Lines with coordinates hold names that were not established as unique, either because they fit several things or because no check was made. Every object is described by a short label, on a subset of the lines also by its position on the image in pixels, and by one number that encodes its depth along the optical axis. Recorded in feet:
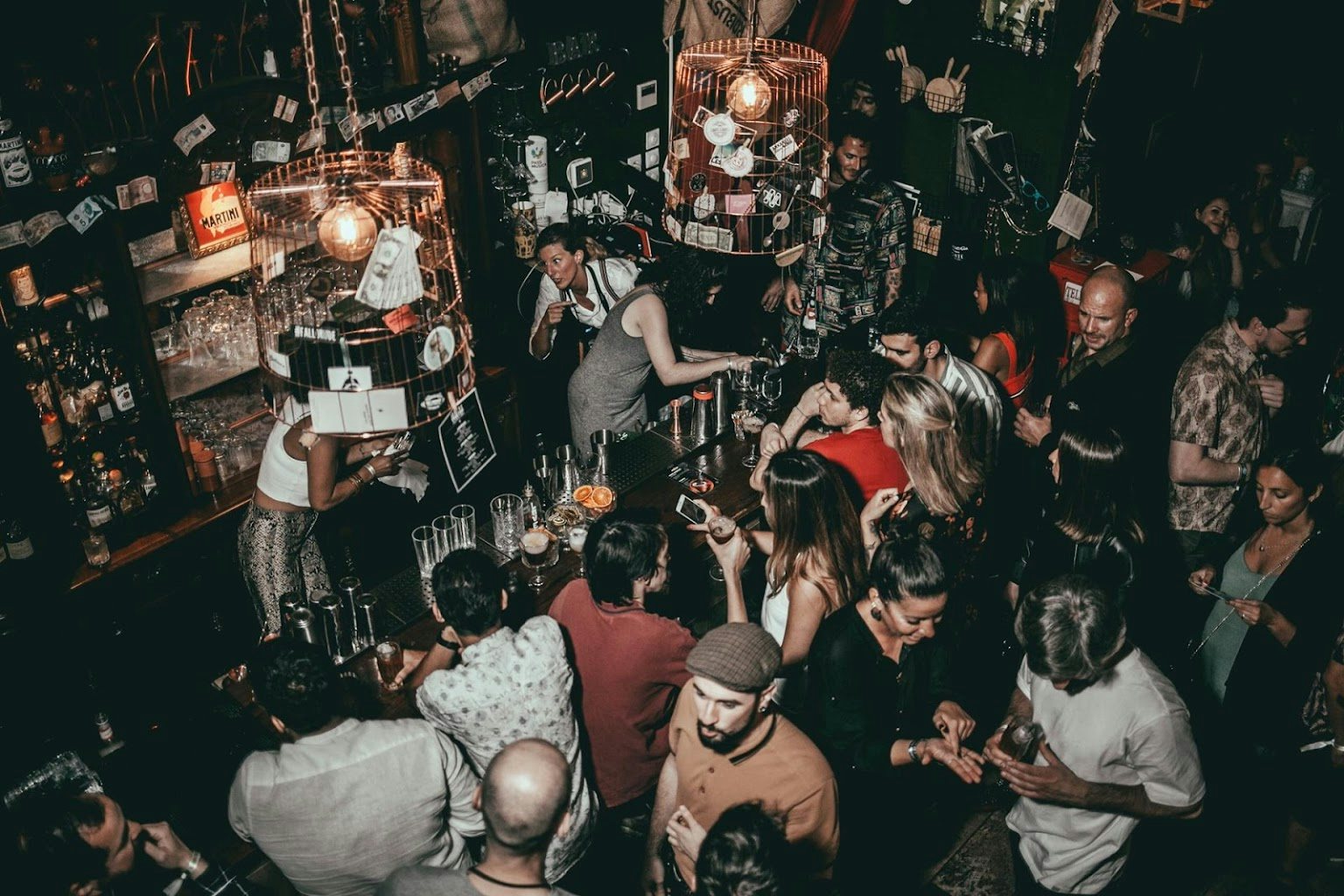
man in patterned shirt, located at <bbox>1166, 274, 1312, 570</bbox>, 14.71
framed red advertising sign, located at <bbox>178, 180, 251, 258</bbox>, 14.78
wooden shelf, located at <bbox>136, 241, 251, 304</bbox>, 14.84
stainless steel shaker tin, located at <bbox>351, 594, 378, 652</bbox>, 12.03
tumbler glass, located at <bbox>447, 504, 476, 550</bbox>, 13.12
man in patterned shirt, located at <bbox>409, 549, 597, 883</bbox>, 9.70
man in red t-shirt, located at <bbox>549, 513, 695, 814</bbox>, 10.39
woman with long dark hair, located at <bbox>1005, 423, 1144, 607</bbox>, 12.51
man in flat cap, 8.89
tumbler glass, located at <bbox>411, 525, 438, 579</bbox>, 12.94
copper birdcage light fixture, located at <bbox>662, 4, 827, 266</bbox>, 13.14
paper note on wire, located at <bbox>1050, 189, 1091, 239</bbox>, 22.26
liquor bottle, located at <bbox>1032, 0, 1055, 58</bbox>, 21.11
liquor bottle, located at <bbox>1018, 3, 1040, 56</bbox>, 21.35
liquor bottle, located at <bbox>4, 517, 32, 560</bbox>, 13.64
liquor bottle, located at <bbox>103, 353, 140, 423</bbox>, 14.46
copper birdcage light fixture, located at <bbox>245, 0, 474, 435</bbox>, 8.05
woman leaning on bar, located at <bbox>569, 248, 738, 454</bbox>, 16.01
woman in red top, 16.30
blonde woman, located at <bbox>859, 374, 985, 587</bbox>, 12.94
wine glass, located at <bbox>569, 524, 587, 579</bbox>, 13.42
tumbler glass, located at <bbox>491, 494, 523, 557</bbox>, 13.39
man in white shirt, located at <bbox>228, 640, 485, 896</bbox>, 8.89
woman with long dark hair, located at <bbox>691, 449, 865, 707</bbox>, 11.69
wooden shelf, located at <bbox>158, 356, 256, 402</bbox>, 15.70
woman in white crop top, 13.35
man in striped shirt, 14.96
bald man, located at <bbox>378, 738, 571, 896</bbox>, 8.03
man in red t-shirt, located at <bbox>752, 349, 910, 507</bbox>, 13.39
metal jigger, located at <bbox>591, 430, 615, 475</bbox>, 14.88
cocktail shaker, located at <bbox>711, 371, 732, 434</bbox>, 16.06
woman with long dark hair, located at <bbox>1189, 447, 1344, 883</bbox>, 11.94
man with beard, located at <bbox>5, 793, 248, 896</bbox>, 8.35
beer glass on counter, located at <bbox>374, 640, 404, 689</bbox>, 11.63
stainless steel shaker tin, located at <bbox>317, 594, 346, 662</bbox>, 11.86
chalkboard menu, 13.17
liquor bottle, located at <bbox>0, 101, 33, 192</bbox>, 11.94
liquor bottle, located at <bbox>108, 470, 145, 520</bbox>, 14.99
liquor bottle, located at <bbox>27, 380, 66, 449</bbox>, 14.11
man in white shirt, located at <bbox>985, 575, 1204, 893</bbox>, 9.40
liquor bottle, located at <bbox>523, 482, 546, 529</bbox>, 13.73
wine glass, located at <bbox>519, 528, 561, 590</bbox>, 12.99
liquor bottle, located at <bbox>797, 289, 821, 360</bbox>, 20.42
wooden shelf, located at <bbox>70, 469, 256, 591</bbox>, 14.55
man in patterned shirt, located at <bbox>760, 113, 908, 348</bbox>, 19.99
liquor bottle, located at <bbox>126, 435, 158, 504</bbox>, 15.31
